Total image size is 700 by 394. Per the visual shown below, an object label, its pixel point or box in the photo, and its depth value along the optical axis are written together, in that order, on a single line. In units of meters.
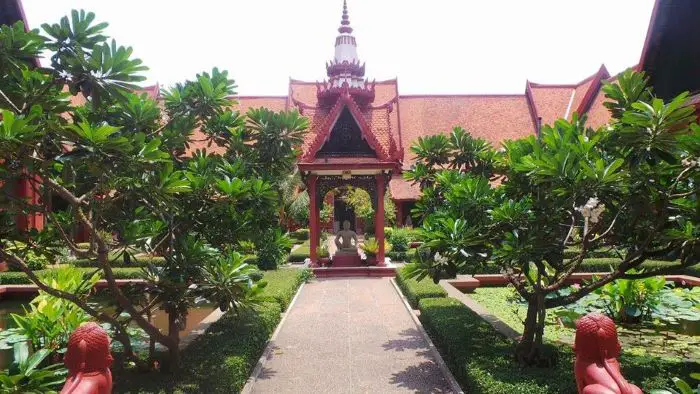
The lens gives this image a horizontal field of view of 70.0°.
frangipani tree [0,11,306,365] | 3.85
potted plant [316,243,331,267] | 15.50
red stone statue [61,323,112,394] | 3.02
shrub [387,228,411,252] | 19.09
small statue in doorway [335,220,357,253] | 15.77
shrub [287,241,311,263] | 18.25
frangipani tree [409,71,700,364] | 4.11
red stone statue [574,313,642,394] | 3.14
